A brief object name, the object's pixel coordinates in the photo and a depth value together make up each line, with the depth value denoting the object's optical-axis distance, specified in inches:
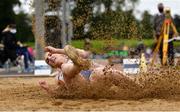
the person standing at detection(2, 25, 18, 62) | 853.8
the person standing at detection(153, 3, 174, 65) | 759.7
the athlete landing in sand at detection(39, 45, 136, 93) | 363.3
